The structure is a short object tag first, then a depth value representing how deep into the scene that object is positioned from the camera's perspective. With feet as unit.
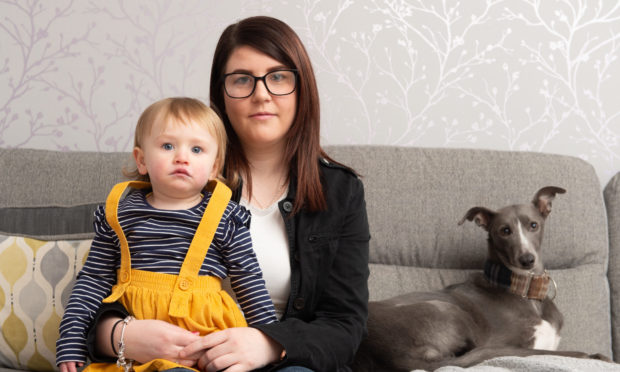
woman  4.85
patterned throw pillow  5.54
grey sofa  6.09
